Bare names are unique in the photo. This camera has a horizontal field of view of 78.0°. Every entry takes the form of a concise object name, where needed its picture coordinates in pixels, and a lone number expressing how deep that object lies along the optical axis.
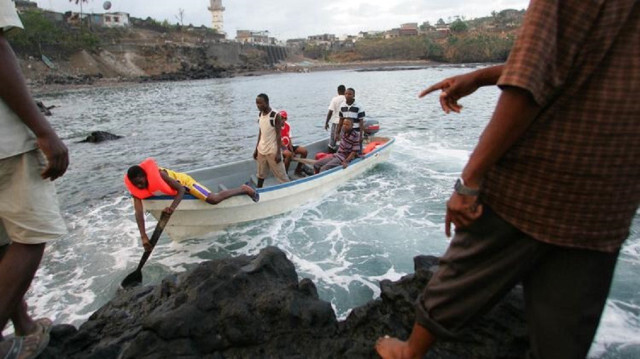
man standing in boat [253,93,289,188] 7.94
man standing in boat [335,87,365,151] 8.91
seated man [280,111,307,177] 9.04
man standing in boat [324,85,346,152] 10.76
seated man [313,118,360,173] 9.10
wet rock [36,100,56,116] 24.39
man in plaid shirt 1.35
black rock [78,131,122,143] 17.38
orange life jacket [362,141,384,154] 10.59
